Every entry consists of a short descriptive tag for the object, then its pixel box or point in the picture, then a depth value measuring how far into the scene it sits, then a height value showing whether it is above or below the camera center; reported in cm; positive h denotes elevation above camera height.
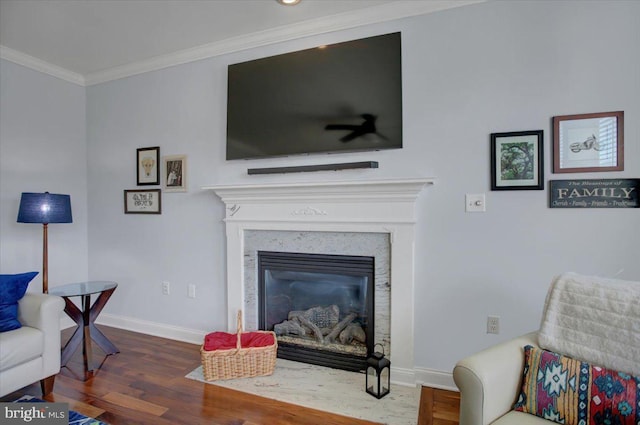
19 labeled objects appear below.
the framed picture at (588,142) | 194 +39
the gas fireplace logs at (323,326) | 260 -88
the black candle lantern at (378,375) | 216 -106
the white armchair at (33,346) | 199 -80
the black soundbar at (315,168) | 241 +32
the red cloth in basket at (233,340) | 250 -95
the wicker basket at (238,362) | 238 -104
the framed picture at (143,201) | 323 +9
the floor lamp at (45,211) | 273 +0
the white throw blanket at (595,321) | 140 -47
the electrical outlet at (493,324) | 219 -71
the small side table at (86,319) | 258 -83
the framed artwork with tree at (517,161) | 208 +30
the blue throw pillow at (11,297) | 210 -53
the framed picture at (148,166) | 323 +43
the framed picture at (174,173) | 309 +34
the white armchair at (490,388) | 135 -70
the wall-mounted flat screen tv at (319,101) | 239 +81
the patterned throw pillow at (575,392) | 129 -71
